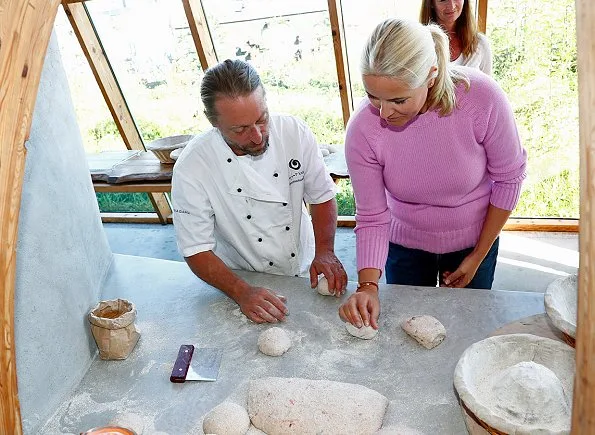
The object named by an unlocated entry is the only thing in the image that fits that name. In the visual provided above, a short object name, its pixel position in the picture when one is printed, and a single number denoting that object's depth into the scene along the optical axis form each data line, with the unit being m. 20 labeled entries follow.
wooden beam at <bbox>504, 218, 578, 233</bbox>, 4.04
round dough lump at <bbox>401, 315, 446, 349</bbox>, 1.47
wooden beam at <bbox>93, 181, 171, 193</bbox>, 3.53
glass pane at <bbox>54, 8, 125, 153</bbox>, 4.12
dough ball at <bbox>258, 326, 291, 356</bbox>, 1.52
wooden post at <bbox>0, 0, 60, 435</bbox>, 0.68
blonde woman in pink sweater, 1.40
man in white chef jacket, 1.68
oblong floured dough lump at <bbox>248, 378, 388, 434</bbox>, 1.24
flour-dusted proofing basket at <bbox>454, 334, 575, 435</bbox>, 0.96
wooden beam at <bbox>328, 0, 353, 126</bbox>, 3.45
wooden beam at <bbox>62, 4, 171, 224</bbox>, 3.82
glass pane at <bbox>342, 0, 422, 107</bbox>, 3.42
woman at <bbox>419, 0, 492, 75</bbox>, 2.66
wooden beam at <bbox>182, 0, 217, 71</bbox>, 3.58
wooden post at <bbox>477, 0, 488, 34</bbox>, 3.32
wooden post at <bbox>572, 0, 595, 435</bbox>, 0.52
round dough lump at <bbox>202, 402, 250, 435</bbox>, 1.26
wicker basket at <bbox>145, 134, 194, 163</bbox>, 3.55
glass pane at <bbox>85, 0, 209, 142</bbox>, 3.95
